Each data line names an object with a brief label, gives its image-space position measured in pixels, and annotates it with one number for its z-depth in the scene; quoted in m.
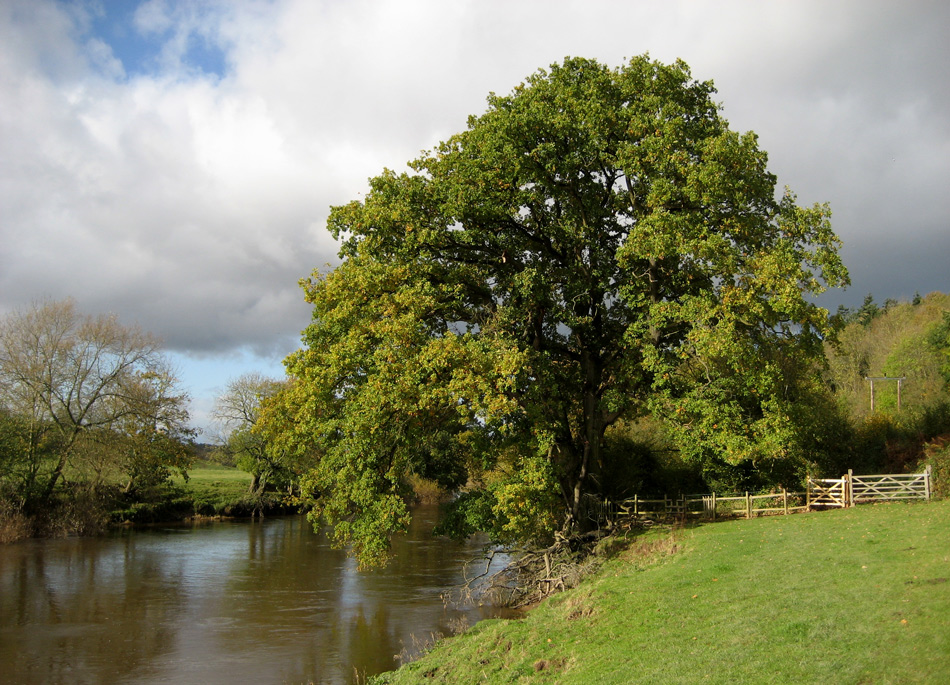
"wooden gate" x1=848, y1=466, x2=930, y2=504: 25.95
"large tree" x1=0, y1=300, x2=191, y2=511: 42.50
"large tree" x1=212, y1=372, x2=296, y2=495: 59.59
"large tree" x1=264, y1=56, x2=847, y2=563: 21.00
